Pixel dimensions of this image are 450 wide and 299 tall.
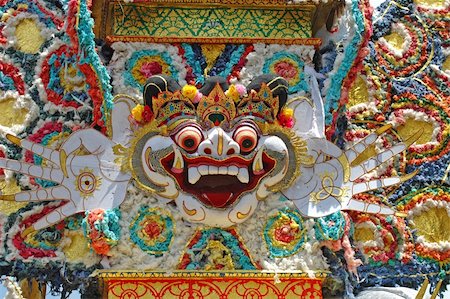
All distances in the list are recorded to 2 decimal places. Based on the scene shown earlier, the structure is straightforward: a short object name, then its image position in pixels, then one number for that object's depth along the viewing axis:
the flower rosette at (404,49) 9.40
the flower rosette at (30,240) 8.36
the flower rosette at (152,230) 8.27
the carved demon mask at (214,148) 8.23
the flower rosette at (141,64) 8.62
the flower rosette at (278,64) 8.68
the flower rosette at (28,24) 9.05
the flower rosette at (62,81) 8.75
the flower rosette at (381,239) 8.69
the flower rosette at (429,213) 8.89
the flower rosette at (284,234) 8.30
